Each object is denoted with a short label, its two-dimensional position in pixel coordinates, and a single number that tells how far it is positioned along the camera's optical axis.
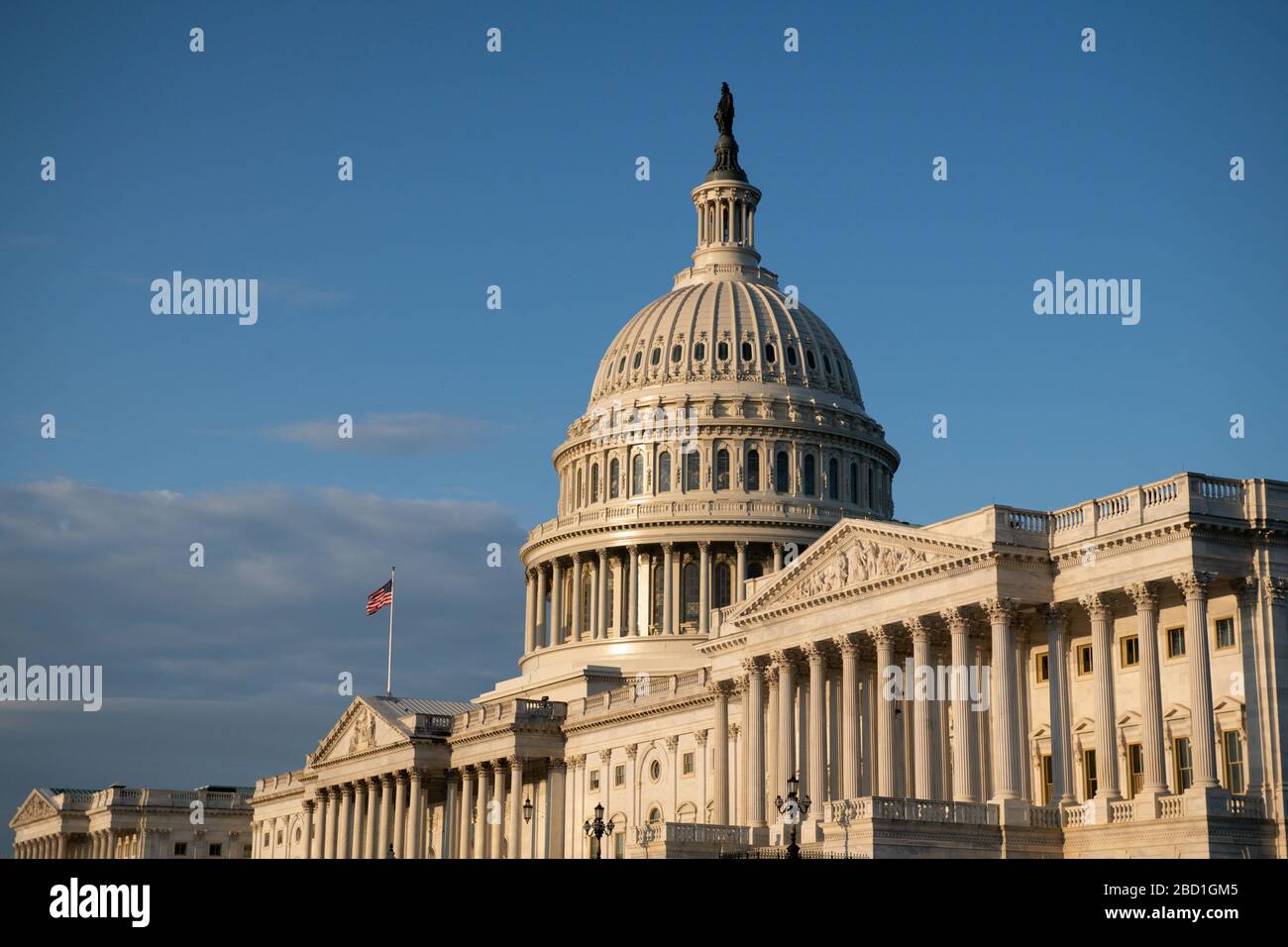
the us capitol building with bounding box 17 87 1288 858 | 66.50
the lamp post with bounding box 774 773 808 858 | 64.19
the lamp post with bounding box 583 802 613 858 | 73.62
